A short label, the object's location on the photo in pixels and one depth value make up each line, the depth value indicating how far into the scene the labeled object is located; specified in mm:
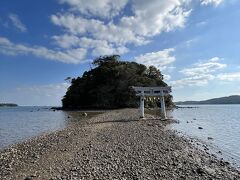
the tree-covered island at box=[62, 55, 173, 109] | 55705
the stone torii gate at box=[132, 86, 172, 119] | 22127
